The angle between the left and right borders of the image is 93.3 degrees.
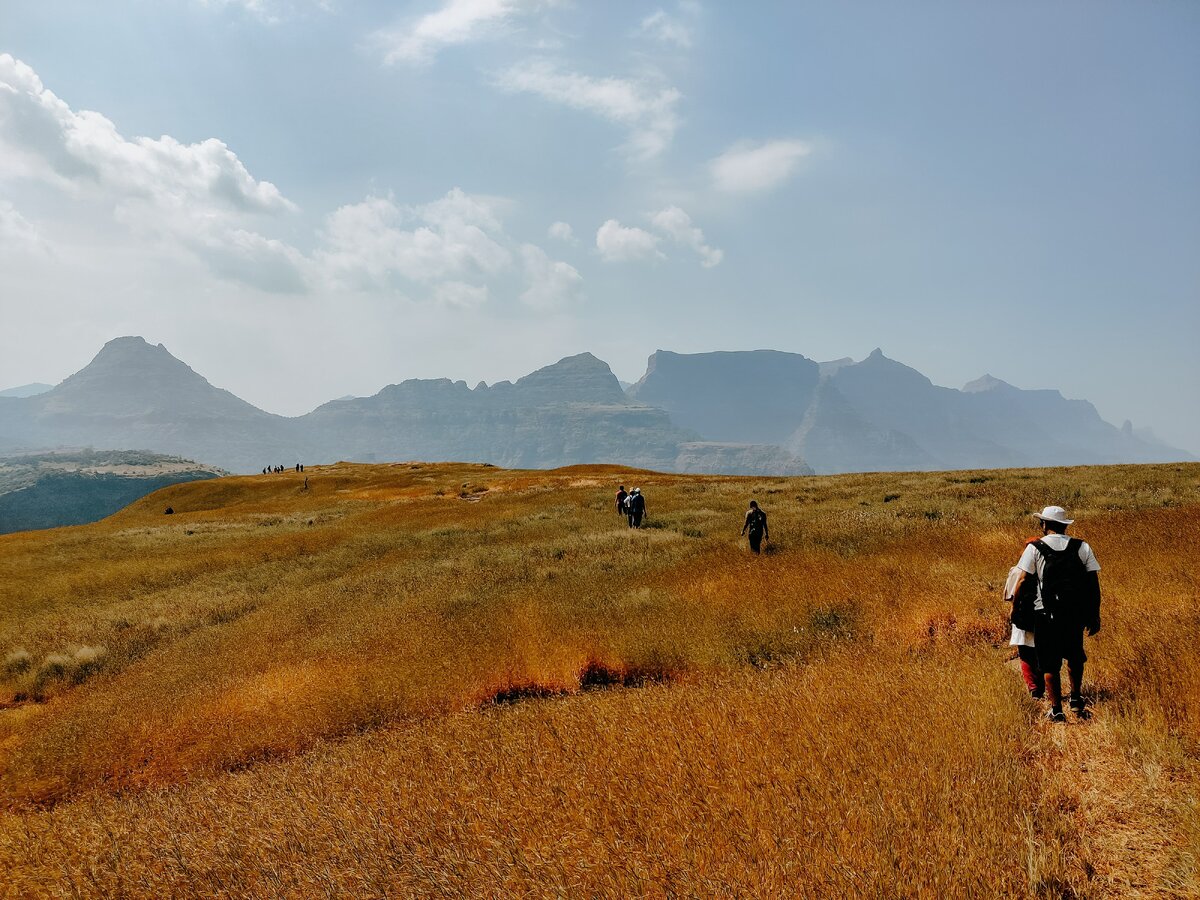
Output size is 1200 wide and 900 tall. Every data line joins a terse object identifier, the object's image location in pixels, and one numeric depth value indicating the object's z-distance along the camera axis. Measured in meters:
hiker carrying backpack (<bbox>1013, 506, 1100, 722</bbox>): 5.55
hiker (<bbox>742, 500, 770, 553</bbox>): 15.65
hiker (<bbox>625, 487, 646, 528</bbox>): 22.91
